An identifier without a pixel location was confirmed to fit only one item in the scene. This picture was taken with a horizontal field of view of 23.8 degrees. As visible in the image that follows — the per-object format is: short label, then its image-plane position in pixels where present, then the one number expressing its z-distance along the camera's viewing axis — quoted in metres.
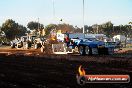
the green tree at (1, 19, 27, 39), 101.62
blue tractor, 25.44
